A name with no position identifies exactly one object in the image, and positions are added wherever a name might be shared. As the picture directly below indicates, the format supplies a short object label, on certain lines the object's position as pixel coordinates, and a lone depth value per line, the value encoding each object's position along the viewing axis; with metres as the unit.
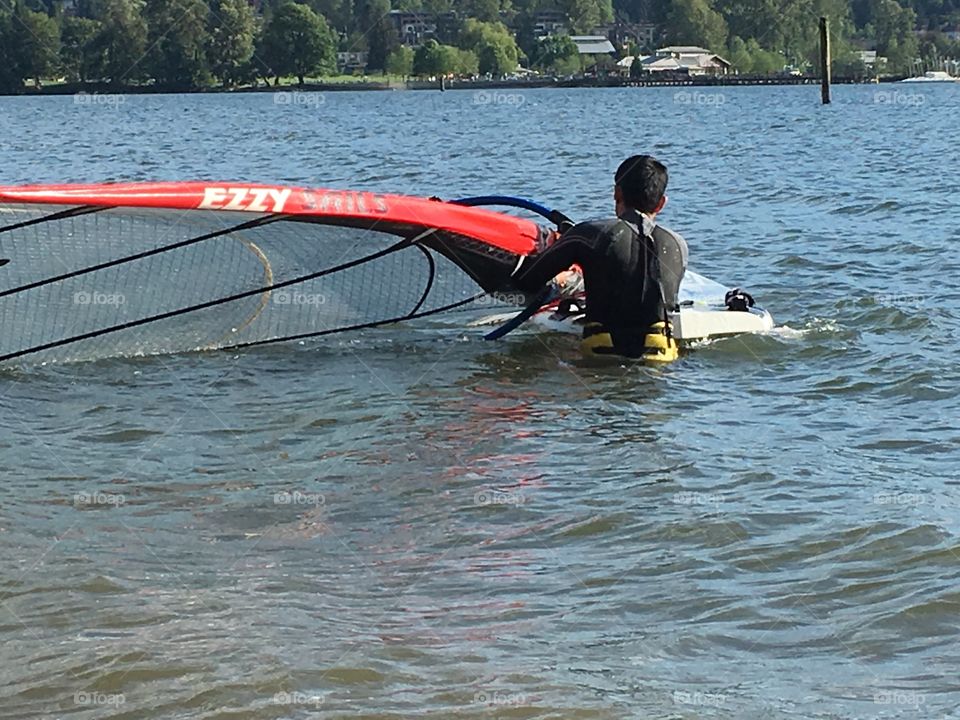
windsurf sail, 8.73
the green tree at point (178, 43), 109.75
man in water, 8.80
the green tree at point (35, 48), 120.94
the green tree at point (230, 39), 112.88
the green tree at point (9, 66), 120.31
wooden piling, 59.62
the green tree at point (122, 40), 111.12
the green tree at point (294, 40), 120.00
